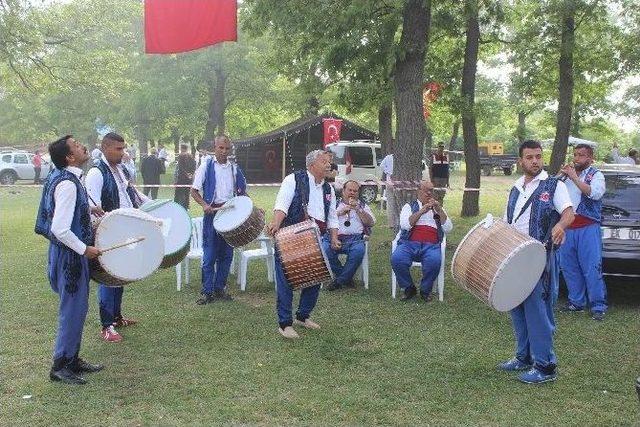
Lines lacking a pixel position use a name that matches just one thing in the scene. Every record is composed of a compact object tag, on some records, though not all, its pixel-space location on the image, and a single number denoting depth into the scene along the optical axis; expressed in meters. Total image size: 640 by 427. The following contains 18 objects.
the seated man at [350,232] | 8.24
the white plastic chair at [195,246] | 8.42
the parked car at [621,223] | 6.94
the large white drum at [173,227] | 6.31
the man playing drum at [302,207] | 6.10
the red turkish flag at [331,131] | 24.25
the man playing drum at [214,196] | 7.43
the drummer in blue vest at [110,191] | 5.78
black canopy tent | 27.92
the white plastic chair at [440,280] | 7.68
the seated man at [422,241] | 7.61
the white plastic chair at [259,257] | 8.32
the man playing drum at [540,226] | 4.89
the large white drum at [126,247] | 5.04
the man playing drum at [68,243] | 4.74
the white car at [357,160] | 21.64
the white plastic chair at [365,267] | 8.29
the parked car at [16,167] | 28.73
